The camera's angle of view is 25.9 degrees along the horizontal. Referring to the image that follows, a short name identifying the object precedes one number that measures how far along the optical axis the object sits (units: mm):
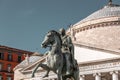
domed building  26134
